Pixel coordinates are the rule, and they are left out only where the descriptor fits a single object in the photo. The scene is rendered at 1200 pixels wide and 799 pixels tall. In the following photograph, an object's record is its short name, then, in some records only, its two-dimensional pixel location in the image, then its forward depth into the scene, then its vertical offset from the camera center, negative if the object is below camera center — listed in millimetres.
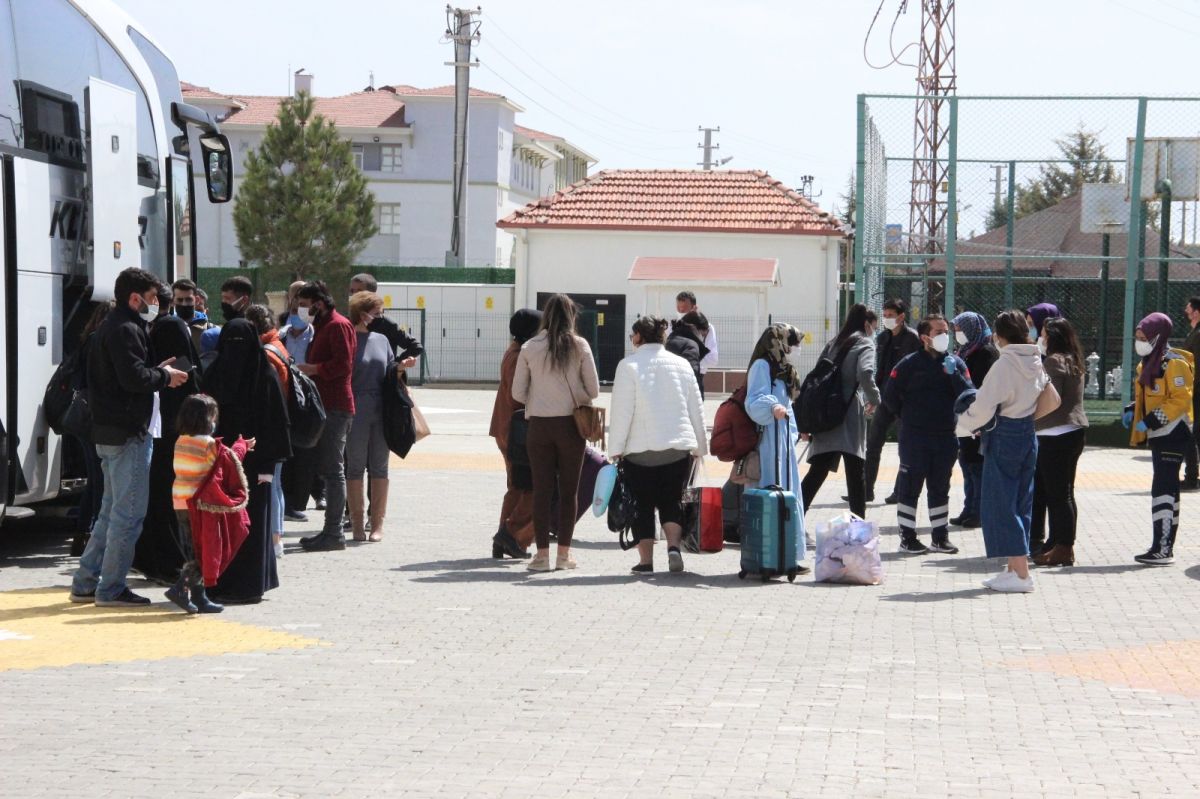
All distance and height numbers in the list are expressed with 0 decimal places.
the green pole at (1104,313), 26031 -522
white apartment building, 77688 +4776
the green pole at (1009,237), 24772 +604
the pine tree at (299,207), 57625 +2042
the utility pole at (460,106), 47812 +4453
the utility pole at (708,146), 94688 +6876
